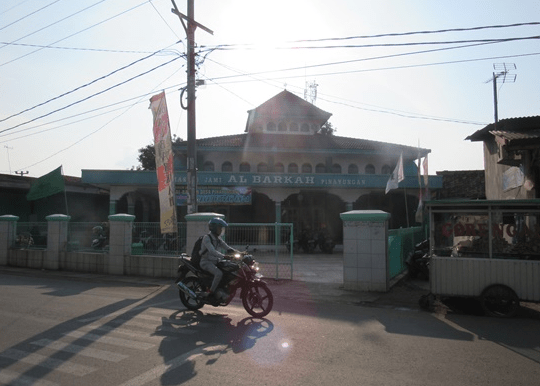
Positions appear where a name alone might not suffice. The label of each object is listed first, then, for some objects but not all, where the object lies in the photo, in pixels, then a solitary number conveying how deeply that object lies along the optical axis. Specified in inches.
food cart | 295.7
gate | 455.8
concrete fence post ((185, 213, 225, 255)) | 455.2
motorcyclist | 284.0
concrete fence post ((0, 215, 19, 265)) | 649.6
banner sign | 844.6
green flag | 634.2
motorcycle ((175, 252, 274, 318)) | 281.0
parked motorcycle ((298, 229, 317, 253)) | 790.5
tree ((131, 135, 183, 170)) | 1663.4
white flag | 574.4
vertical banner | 467.9
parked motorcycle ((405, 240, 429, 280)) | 450.3
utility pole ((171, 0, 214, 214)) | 502.3
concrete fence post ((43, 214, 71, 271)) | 577.6
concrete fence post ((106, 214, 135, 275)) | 510.3
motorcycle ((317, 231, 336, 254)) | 807.1
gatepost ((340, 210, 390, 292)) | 383.6
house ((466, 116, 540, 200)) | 416.2
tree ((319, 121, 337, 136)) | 1855.6
